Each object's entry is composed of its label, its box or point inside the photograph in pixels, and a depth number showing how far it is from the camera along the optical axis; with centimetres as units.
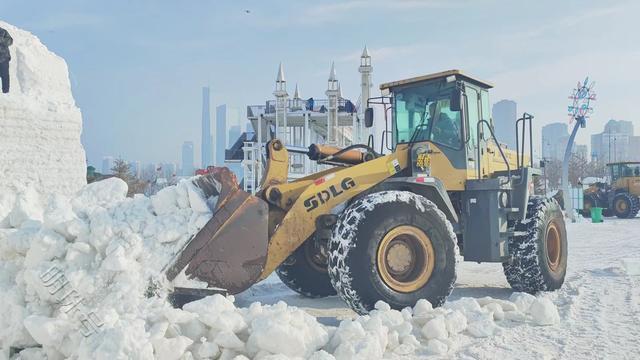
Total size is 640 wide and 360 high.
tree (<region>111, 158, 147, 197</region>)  2261
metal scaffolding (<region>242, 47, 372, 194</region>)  3156
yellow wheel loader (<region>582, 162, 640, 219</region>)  2661
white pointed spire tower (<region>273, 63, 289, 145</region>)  3196
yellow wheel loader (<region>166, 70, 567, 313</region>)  526
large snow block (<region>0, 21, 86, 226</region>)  858
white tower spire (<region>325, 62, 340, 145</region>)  3138
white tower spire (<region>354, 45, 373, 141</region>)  3481
